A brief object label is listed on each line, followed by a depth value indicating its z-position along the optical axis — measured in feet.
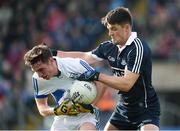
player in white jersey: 49.62
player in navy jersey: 51.03
